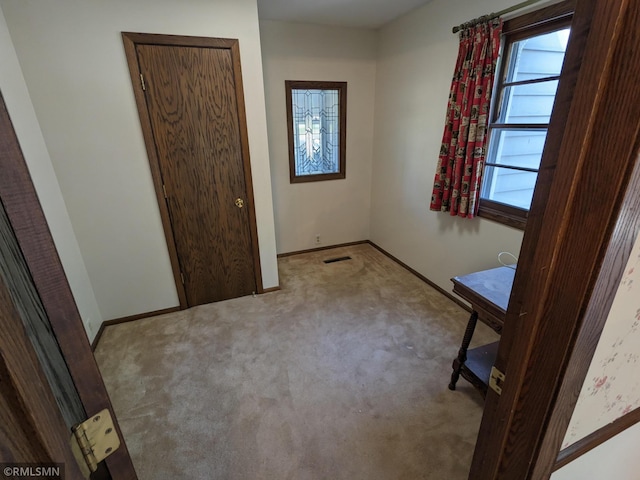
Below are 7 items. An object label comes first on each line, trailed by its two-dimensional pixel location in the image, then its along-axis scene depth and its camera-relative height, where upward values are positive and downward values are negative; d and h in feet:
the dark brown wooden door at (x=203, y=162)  7.22 -0.61
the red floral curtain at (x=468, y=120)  6.91 +0.25
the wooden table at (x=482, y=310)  5.07 -2.89
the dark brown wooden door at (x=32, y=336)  1.24 -0.86
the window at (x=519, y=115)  6.24 +0.30
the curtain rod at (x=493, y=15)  5.99 +2.37
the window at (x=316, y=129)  10.98 +0.18
